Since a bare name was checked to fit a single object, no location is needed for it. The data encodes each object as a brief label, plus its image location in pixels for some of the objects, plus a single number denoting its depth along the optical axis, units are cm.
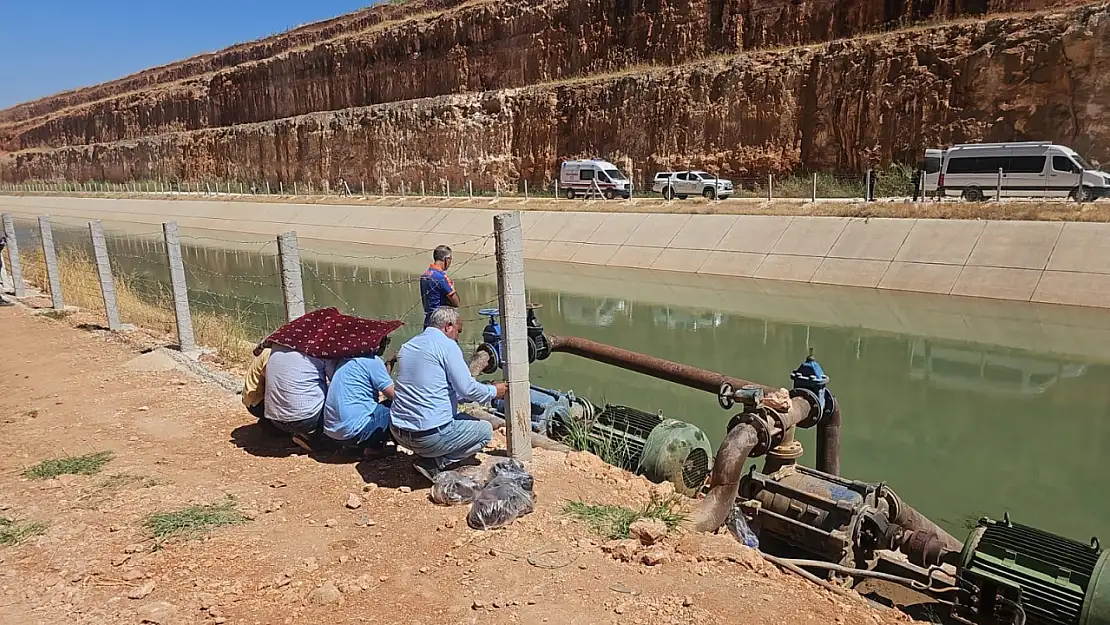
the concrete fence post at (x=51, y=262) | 1268
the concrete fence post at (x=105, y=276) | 1078
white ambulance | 3053
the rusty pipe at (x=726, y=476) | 506
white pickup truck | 2844
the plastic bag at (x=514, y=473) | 502
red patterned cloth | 578
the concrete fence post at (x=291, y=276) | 782
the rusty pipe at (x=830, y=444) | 612
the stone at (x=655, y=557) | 427
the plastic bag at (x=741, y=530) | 521
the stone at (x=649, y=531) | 448
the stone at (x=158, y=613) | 369
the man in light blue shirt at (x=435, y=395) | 509
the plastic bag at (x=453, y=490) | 506
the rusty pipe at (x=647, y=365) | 637
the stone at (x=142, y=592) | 391
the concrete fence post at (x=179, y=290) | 956
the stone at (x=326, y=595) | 388
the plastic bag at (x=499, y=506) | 470
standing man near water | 778
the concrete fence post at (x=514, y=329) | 541
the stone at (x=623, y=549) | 433
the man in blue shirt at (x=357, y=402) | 566
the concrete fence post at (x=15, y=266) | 1431
